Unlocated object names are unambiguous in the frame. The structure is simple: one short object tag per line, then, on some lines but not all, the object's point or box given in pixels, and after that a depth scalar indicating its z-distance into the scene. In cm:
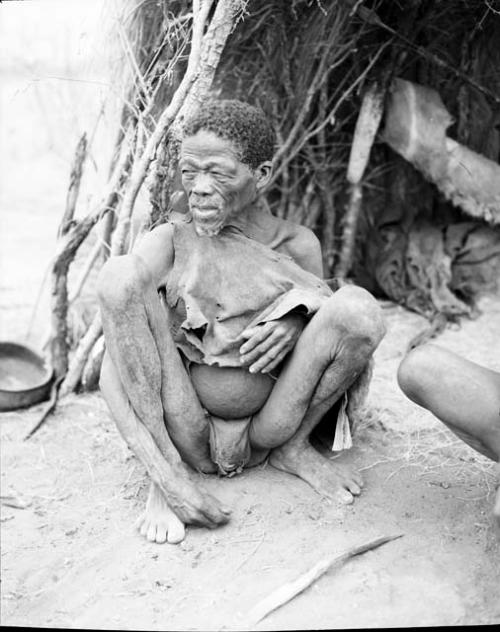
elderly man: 238
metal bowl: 347
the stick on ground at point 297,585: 209
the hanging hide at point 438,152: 378
